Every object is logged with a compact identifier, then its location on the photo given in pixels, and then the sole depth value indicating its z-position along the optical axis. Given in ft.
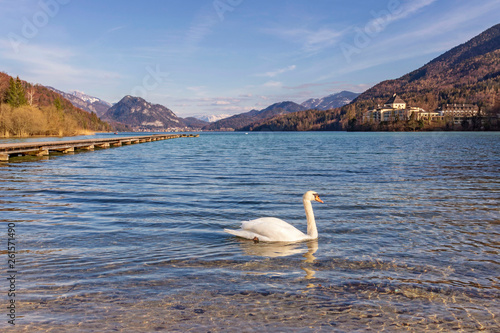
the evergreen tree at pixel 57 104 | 472.44
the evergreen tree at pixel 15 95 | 363.31
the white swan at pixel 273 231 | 30.30
